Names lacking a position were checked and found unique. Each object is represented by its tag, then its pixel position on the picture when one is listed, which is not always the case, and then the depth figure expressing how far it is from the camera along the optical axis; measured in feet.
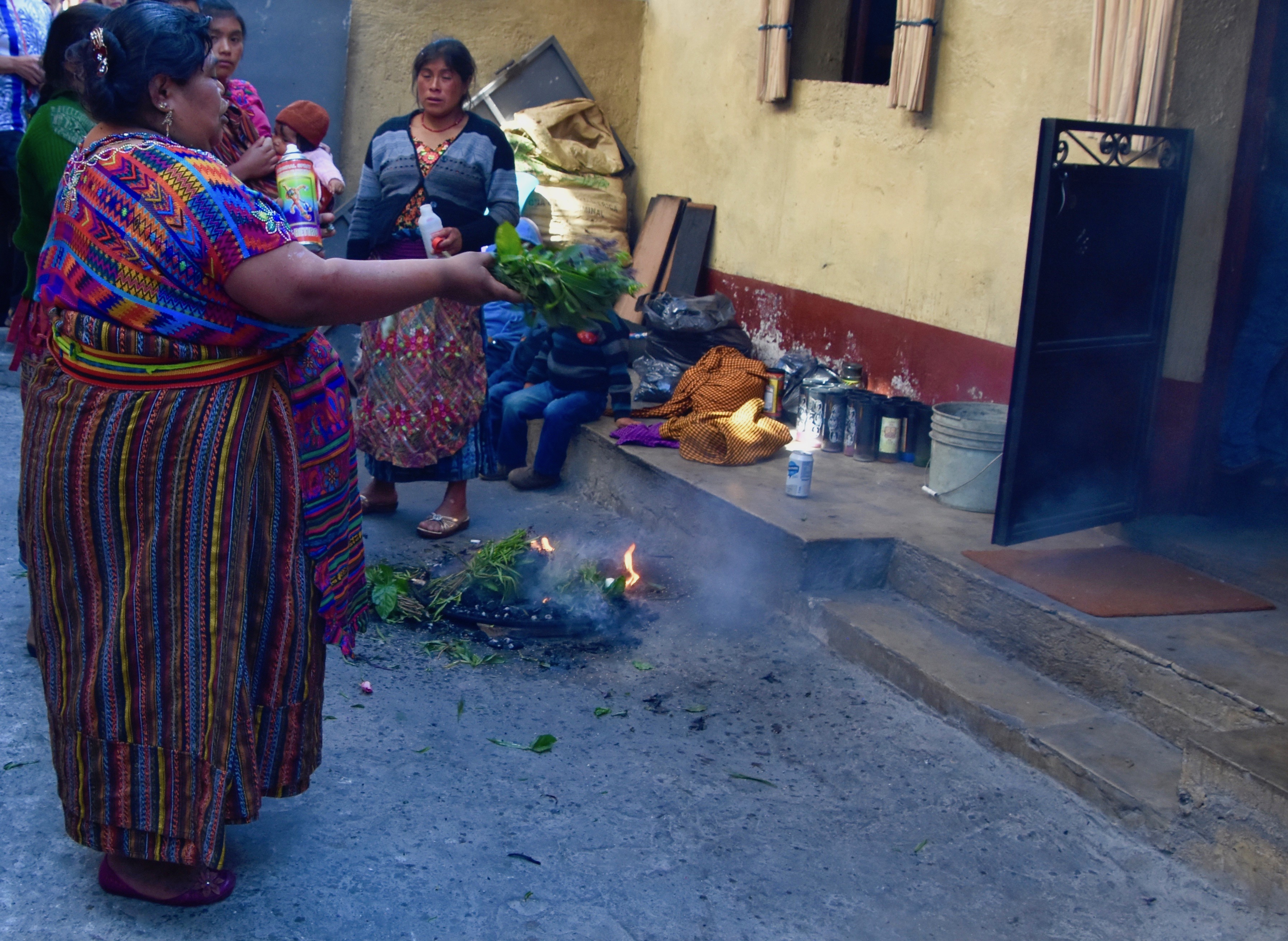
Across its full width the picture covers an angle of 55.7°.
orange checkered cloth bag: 19.58
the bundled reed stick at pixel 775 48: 23.85
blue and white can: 17.28
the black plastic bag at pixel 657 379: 23.09
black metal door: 14.03
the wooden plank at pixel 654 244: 28.02
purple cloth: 20.45
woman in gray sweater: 16.67
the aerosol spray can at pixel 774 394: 21.66
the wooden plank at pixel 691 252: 27.30
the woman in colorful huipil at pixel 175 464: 7.66
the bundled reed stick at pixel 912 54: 20.01
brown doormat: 13.60
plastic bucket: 16.88
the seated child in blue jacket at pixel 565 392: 20.98
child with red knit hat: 14.69
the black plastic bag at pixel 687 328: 24.30
